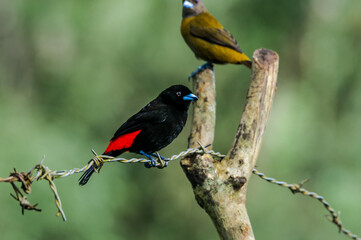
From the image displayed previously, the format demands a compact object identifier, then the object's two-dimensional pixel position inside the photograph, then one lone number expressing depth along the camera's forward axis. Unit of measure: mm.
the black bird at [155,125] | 6422
